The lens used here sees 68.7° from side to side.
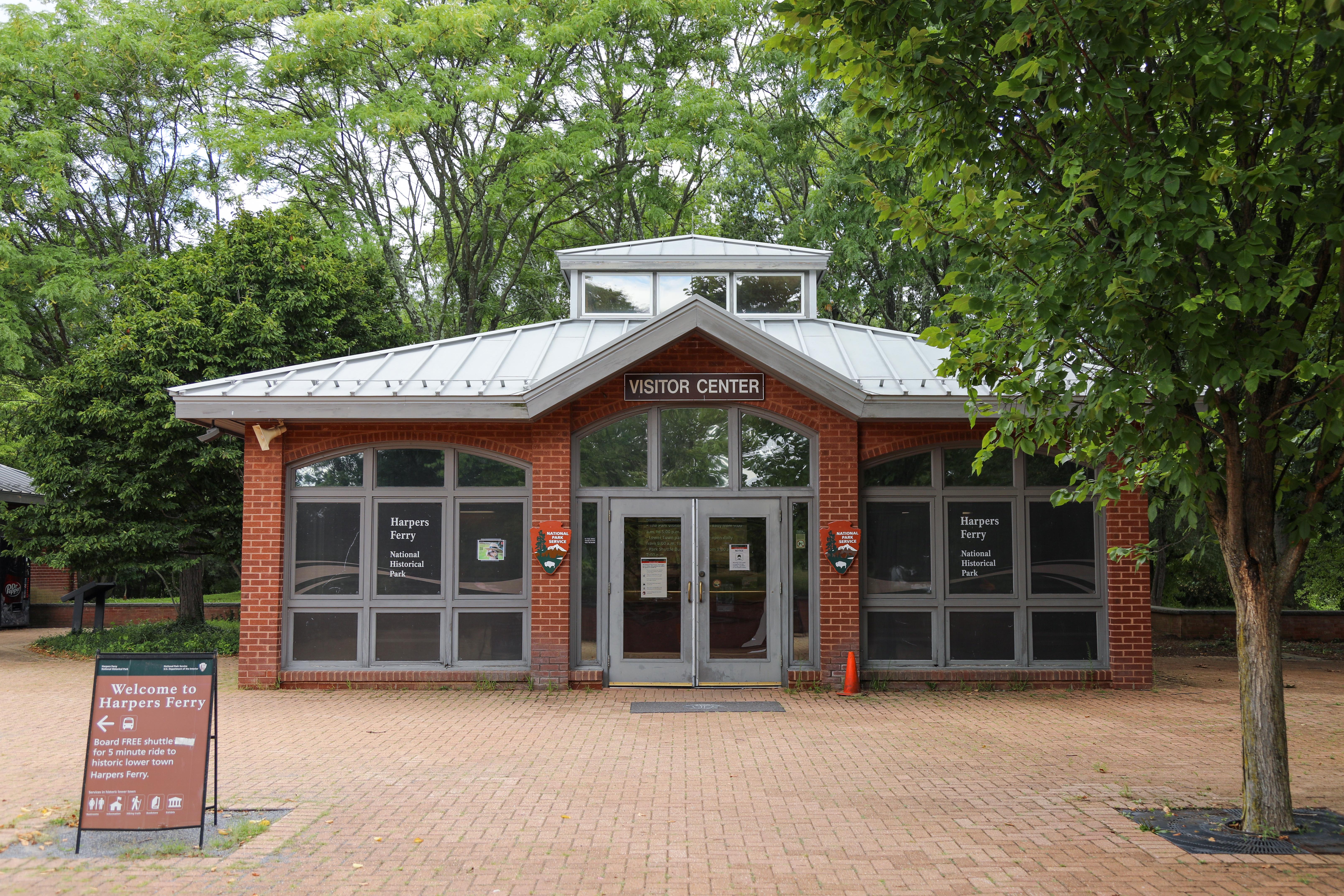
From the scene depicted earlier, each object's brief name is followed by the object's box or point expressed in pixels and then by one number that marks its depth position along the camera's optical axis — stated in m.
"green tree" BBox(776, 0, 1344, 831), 5.44
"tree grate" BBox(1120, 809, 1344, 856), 5.86
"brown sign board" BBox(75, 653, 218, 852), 5.84
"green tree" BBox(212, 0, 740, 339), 21.11
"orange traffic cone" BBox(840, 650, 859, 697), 11.31
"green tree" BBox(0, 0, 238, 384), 20.72
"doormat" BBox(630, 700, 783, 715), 10.49
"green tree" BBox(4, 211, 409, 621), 15.20
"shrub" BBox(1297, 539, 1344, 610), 16.70
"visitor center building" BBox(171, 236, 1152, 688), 11.64
